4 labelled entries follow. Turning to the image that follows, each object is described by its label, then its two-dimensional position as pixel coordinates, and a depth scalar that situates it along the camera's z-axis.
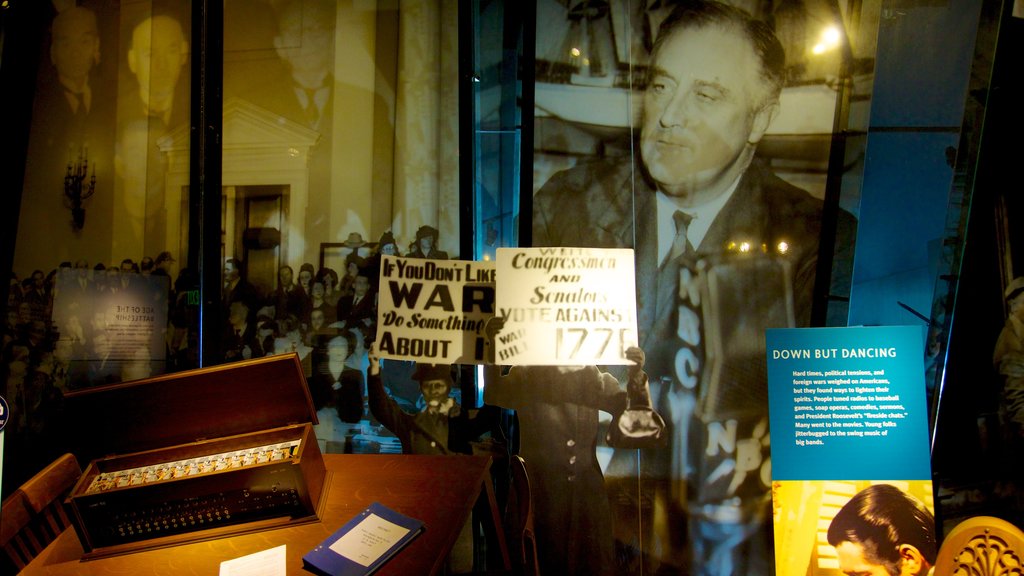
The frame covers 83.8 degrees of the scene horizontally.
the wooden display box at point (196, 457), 1.86
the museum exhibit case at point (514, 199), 2.90
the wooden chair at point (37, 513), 1.82
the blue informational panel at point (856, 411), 2.64
